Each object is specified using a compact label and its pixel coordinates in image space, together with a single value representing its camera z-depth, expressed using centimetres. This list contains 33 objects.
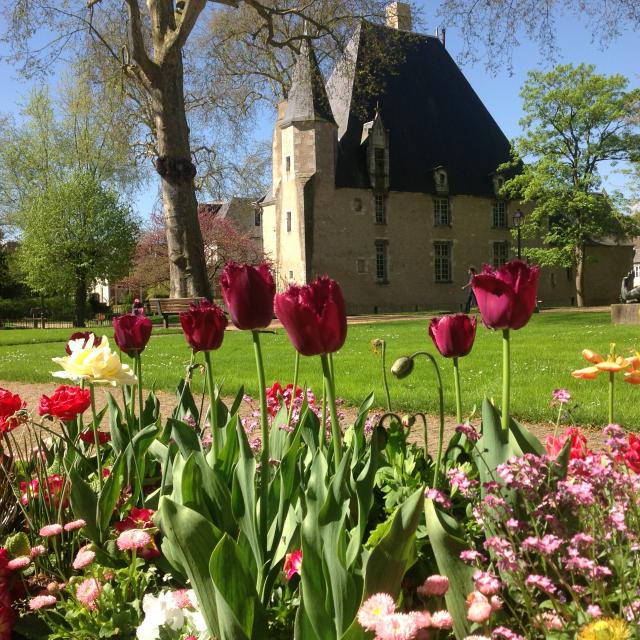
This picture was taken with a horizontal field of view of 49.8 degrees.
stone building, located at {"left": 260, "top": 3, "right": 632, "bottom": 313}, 3891
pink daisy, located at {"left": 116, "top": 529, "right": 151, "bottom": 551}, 185
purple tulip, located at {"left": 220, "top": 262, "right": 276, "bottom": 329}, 194
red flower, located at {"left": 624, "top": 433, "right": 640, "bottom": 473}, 203
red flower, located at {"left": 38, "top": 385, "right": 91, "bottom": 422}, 245
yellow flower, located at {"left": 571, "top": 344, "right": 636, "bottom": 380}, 216
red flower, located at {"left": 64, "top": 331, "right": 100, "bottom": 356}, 293
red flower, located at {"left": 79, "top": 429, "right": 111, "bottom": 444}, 298
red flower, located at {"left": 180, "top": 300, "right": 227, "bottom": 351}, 238
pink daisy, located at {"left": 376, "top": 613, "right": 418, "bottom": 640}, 120
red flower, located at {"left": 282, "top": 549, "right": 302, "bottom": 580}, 181
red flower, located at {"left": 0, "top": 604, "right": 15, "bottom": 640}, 184
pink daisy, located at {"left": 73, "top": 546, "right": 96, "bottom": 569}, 187
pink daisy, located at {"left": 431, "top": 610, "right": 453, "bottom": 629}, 135
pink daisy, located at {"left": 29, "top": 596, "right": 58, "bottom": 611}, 179
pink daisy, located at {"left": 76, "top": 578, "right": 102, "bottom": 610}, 182
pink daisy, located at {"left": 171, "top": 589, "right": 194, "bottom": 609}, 172
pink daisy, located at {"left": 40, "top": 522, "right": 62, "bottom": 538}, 194
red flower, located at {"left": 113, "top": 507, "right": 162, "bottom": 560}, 212
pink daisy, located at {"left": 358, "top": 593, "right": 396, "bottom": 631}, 128
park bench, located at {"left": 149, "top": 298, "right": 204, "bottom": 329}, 1939
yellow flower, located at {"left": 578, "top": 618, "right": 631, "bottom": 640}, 117
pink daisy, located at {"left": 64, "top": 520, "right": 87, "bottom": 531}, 204
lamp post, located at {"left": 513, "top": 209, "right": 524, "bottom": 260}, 3238
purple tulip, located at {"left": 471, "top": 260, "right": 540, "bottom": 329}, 190
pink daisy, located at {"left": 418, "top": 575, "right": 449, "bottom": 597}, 144
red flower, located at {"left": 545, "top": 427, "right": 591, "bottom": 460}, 227
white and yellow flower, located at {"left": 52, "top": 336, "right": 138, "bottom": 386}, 224
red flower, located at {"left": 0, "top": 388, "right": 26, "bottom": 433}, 238
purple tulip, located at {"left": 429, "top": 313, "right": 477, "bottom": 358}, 218
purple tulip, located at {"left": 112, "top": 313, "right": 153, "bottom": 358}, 271
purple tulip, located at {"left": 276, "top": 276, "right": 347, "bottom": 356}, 170
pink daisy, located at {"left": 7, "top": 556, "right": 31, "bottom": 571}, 187
